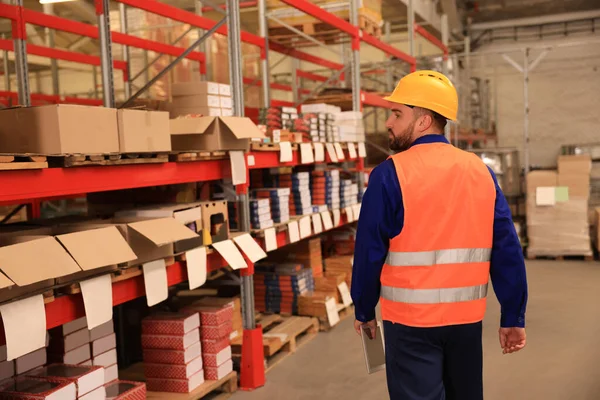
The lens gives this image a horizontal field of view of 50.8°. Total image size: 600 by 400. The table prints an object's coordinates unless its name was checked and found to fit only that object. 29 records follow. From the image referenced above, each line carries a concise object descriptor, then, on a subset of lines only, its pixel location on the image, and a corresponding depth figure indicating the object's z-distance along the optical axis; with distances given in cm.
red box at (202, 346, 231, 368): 464
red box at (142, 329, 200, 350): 444
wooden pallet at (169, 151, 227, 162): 411
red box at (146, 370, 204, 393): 440
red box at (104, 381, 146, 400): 378
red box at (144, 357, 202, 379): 440
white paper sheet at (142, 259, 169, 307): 371
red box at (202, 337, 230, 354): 464
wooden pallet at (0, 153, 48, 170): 278
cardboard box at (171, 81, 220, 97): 463
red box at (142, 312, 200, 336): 443
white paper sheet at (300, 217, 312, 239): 598
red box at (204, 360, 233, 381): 466
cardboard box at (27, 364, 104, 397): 335
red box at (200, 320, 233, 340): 464
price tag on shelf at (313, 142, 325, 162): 633
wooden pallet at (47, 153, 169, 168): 315
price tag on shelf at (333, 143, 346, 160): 686
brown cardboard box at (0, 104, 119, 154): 311
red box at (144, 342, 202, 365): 441
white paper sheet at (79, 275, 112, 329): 326
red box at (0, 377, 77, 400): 315
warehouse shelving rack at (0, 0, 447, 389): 316
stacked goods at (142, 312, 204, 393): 441
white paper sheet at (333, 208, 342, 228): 693
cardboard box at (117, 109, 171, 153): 352
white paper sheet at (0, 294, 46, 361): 278
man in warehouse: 281
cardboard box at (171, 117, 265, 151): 443
